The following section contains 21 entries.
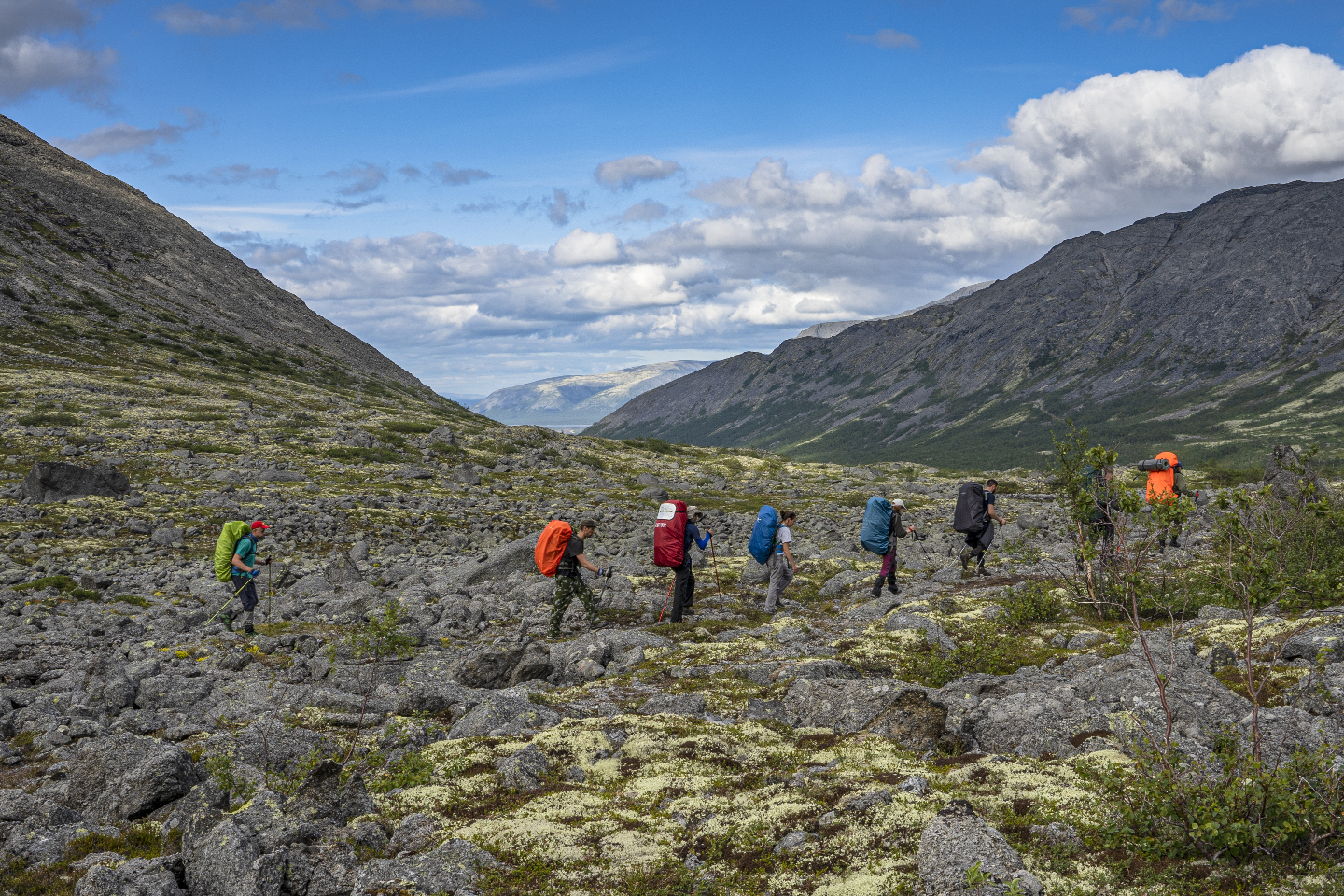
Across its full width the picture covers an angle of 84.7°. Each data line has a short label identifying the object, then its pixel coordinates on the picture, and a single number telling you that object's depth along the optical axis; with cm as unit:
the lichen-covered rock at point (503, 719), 1298
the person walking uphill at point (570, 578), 2111
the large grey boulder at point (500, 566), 2858
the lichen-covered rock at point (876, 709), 1217
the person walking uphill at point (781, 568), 2350
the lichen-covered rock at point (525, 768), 1077
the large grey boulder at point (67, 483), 3700
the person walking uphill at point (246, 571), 2219
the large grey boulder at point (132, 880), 752
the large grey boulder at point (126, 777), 950
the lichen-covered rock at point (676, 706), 1440
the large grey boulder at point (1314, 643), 1245
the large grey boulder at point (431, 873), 796
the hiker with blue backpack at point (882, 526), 2411
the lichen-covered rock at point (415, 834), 905
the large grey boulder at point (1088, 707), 1082
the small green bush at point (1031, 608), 1966
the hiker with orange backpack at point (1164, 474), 2489
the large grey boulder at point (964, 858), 721
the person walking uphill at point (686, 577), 2259
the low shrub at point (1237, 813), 705
